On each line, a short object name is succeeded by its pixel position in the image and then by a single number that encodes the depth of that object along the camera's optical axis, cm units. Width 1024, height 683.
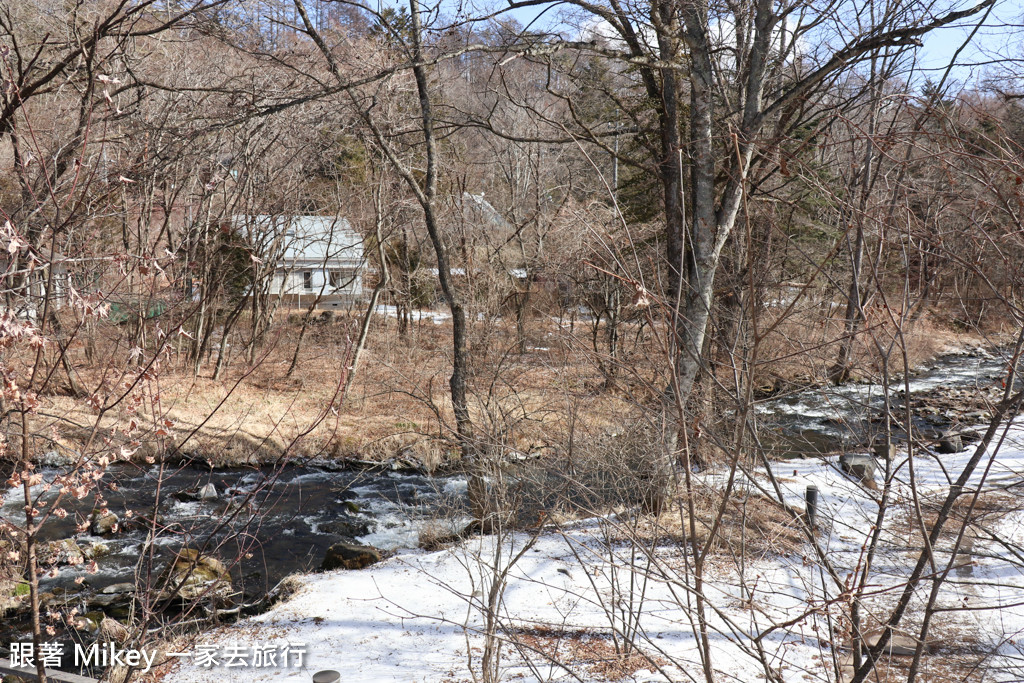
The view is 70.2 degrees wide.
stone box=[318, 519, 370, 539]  946
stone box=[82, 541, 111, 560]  834
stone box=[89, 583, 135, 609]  730
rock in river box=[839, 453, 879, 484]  769
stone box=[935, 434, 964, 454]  1010
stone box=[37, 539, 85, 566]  702
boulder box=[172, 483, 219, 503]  1058
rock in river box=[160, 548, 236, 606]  714
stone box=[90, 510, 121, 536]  901
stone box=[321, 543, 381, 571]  796
